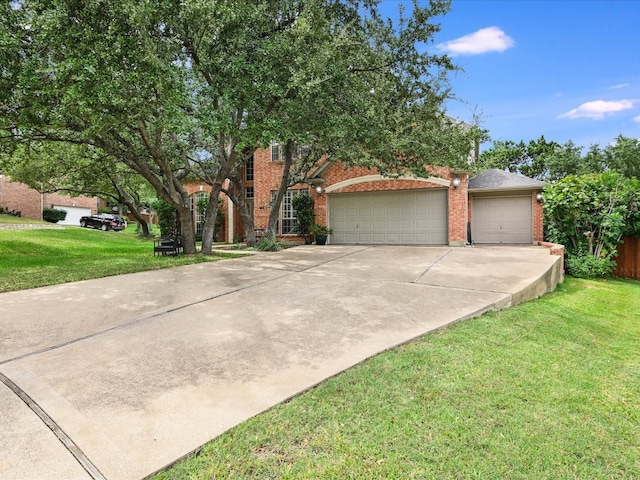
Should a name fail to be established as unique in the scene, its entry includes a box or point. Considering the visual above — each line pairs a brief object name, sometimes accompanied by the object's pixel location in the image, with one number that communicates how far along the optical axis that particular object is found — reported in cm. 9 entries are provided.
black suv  2870
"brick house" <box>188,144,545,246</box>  1421
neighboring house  3081
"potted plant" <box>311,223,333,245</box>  1573
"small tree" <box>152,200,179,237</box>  1981
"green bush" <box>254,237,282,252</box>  1352
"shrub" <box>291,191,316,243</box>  1616
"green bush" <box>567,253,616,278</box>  970
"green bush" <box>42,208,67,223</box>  3138
